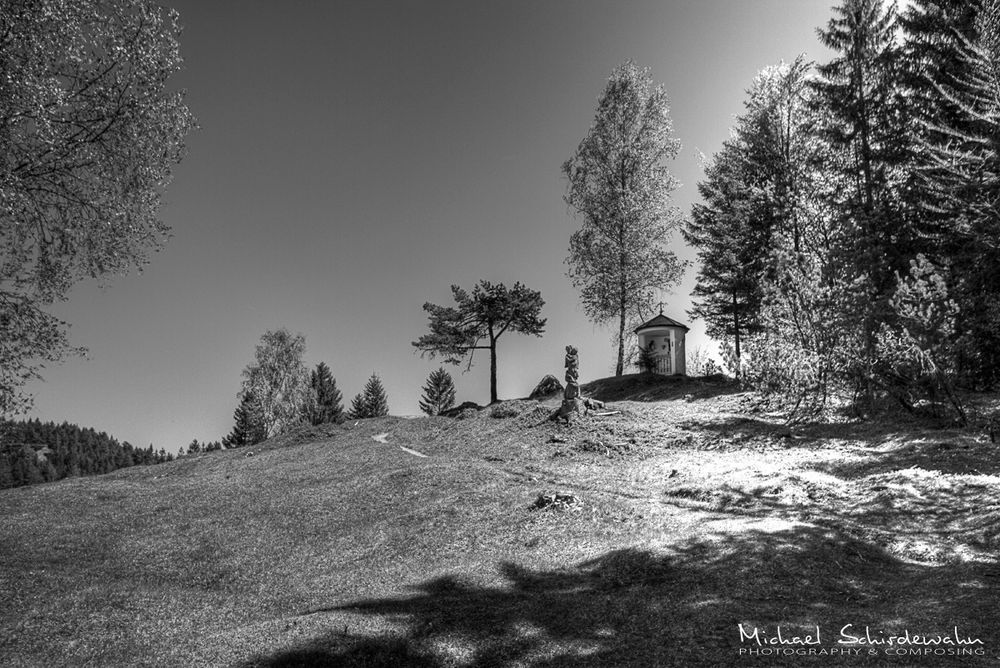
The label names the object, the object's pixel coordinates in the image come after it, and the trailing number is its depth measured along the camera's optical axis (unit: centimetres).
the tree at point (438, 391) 7250
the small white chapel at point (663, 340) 4103
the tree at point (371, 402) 7269
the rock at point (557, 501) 1380
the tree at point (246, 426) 5647
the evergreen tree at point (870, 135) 2434
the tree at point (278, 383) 5541
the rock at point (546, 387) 3850
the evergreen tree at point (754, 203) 2789
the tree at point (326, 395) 6588
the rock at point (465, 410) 3186
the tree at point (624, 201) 3762
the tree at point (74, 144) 1187
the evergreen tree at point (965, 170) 1950
